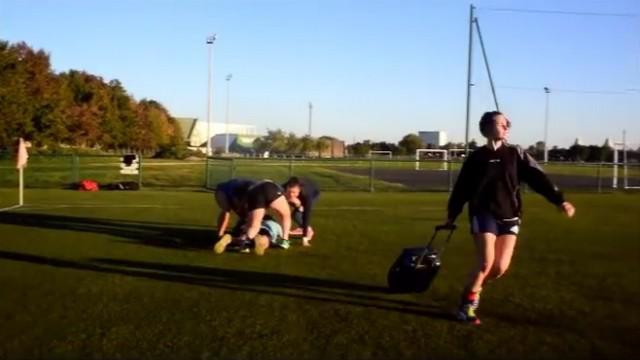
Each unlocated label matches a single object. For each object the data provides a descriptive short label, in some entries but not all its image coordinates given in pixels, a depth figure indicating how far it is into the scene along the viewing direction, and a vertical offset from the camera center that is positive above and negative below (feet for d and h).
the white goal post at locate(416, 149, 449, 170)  168.43 +0.79
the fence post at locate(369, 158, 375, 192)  95.72 -3.06
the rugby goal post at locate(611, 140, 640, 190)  106.88 -1.92
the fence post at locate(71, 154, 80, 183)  102.78 -3.38
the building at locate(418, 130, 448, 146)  303.31 +7.39
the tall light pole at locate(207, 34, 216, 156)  175.22 +24.43
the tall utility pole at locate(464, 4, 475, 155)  92.69 +9.90
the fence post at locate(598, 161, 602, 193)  101.18 -2.50
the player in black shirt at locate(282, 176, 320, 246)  36.42 -2.25
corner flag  59.67 -1.06
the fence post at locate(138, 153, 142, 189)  95.27 -4.02
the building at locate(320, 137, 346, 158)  389.52 +2.51
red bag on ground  88.94 -4.90
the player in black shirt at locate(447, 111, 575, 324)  20.84 -1.08
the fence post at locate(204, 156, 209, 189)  100.05 -3.73
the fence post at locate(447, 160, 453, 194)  97.11 -2.26
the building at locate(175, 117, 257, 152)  541.75 +15.18
